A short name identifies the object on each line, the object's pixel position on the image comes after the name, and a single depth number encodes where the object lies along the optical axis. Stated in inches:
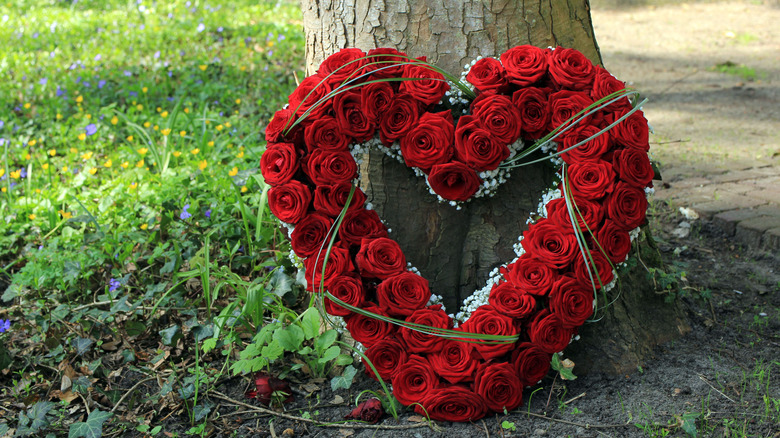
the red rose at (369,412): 77.3
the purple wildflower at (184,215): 107.8
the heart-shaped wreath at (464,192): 75.7
